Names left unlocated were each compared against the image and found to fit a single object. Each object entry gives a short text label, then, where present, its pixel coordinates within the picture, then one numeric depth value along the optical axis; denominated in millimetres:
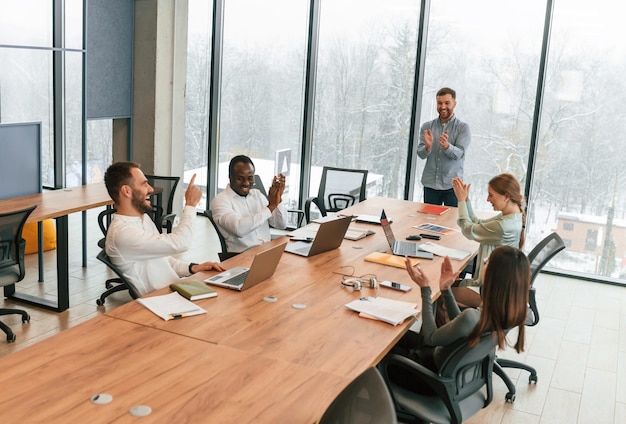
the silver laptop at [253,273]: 3717
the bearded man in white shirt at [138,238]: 3955
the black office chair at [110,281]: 3996
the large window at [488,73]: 7301
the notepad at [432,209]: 6257
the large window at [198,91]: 8602
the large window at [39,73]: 7336
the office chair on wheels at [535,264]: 4297
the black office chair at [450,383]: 3029
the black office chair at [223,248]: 5047
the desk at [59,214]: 5449
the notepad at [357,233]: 5102
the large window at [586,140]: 6984
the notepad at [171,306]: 3268
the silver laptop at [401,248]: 4674
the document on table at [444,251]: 4757
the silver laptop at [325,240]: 4508
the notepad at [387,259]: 4441
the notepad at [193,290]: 3521
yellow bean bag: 7078
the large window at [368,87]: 7834
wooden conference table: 2422
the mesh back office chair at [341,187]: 6977
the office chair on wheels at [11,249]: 4660
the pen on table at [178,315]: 3248
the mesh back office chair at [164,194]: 6443
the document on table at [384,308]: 3396
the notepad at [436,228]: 5473
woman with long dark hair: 2979
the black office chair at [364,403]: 2133
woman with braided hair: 4520
